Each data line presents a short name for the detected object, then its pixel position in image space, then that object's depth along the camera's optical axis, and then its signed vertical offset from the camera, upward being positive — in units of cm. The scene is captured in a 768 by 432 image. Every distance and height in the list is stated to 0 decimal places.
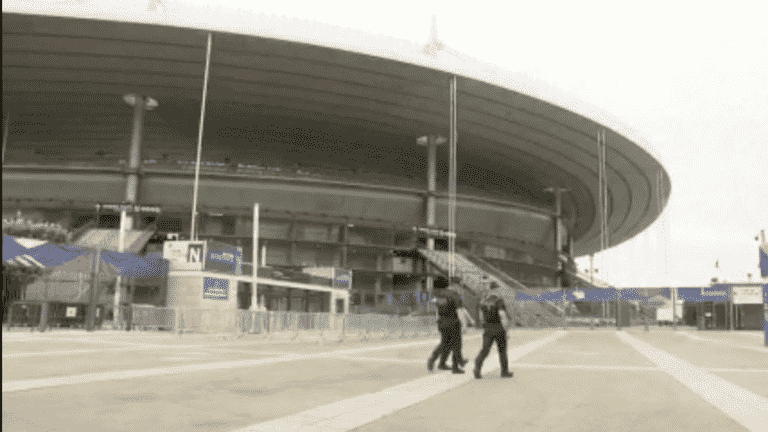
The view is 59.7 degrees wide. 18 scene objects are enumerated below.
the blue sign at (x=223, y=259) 2578 +140
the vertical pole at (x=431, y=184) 5266 +929
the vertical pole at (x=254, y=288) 2501 +23
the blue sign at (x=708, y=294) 3972 +76
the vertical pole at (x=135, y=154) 4591 +964
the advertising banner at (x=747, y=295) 3984 +75
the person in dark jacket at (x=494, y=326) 1041 -40
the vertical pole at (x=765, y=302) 2205 +20
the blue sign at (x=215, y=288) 2509 +20
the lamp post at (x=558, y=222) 6538 +798
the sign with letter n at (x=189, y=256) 2467 +137
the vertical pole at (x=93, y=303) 2417 -45
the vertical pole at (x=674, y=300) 3906 +33
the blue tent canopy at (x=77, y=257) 2322 +119
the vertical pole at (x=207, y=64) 3812 +1365
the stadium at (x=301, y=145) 4028 +1269
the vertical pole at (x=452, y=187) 4584 +939
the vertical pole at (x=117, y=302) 2569 -50
